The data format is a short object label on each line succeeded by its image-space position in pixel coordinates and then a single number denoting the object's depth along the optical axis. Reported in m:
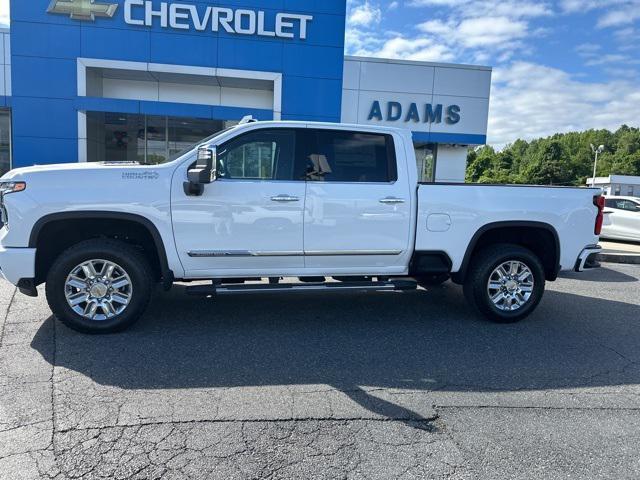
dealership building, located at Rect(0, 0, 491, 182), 15.84
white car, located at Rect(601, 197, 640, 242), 14.09
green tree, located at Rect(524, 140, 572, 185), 93.19
